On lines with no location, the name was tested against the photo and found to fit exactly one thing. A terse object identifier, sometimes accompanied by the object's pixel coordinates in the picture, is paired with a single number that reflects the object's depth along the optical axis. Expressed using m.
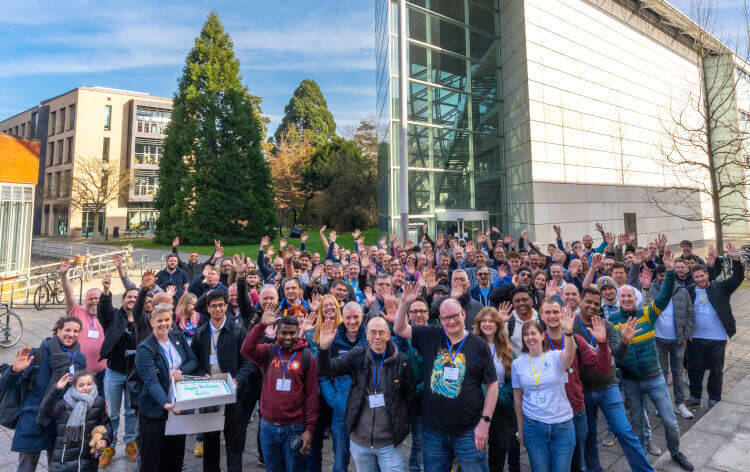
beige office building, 54.97
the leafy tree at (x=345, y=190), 33.50
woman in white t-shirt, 3.15
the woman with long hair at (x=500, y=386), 3.64
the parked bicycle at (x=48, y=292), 12.95
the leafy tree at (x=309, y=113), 56.56
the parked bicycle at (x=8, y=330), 8.89
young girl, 3.35
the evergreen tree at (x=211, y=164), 30.73
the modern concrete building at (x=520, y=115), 19.41
